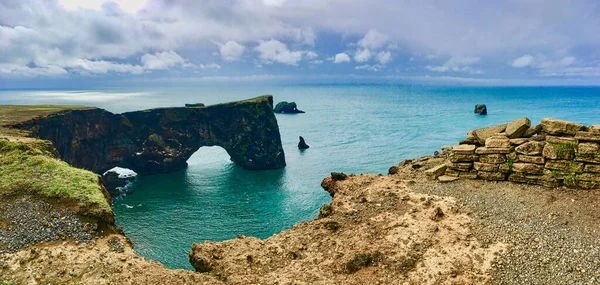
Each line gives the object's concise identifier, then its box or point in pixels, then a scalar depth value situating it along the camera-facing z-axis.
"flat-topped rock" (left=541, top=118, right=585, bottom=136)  23.15
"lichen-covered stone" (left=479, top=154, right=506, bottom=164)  25.23
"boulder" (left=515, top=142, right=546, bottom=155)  24.27
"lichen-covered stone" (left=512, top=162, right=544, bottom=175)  23.81
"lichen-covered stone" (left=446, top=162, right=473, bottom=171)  26.31
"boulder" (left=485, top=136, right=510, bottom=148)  25.44
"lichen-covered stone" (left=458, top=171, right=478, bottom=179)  26.05
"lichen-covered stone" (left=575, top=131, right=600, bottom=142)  22.25
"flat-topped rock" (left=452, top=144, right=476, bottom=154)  26.27
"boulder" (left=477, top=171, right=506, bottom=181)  25.06
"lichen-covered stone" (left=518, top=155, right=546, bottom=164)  23.79
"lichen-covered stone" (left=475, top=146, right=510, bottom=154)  25.23
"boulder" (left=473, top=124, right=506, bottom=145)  27.19
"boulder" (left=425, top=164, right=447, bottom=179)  27.06
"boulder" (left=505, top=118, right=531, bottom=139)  25.80
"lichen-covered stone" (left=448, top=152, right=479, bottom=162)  26.25
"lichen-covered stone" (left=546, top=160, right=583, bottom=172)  22.58
